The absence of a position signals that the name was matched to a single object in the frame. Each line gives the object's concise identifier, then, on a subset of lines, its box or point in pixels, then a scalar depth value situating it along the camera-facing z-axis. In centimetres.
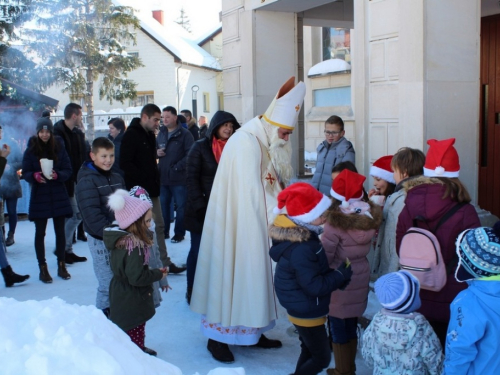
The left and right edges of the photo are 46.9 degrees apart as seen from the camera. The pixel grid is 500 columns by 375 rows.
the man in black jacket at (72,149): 710
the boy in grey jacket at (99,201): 438
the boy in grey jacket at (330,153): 589
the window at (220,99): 3806
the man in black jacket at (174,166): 788
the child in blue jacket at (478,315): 257
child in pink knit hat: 376
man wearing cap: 414
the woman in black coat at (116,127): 942
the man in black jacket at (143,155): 591
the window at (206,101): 3678
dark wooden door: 676
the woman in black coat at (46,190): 626
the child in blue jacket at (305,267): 329
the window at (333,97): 1525
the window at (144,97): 3366
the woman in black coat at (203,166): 500
